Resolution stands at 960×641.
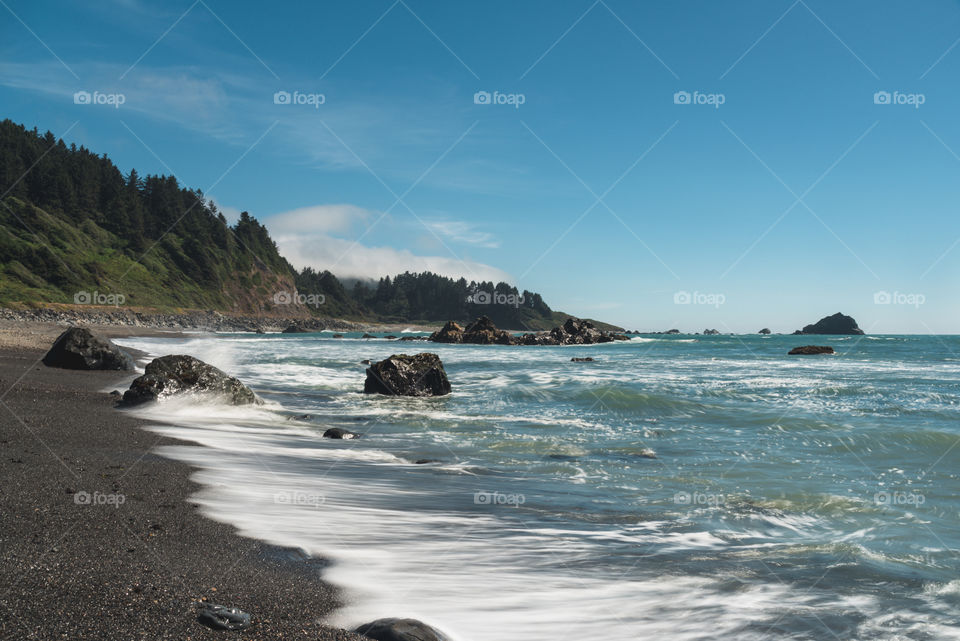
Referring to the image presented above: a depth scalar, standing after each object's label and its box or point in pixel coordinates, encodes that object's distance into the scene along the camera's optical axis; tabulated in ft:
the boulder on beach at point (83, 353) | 59.47
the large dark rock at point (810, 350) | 166.54
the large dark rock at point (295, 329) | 349.00
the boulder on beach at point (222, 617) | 10.69
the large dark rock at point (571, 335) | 244.01
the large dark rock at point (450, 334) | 252.21
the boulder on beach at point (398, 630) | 11.44
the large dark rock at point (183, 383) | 43.08
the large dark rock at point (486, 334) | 241.14
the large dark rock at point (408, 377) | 66.08
